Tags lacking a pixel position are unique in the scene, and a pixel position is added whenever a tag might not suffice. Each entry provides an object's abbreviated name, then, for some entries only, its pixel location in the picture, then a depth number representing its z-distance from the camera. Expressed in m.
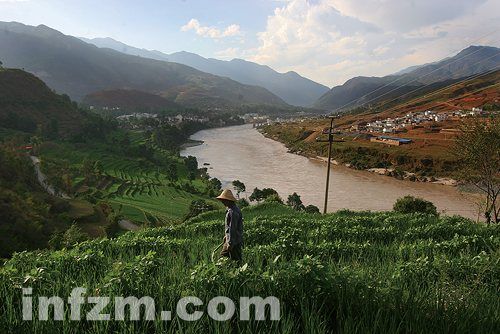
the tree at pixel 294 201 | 48.72
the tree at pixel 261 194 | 54.20
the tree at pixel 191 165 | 85.54
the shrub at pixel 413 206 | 35.25
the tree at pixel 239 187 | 61.69
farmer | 7.76
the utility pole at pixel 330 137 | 28.16
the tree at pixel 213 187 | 69.25
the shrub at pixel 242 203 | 48.06
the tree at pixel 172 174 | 77.69
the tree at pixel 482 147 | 25.73
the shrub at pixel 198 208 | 43.83
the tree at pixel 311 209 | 43.44
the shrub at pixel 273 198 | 40.62
